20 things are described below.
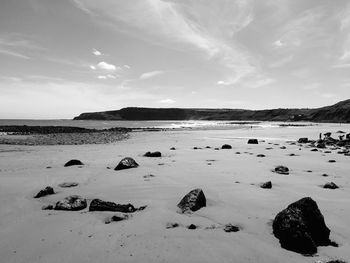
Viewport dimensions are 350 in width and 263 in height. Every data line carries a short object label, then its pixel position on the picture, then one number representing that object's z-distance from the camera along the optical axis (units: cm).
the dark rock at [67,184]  841
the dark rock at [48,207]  629
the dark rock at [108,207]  600
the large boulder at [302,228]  430
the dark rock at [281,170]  1016
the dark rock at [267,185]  788
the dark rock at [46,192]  733
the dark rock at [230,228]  503
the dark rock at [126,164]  1090
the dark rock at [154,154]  1502
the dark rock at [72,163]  1211
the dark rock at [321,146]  1932
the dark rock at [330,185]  789
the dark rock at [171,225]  518
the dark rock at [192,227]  511
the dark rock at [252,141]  2326
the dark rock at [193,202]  600
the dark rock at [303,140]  2438
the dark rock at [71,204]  613
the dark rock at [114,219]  545
